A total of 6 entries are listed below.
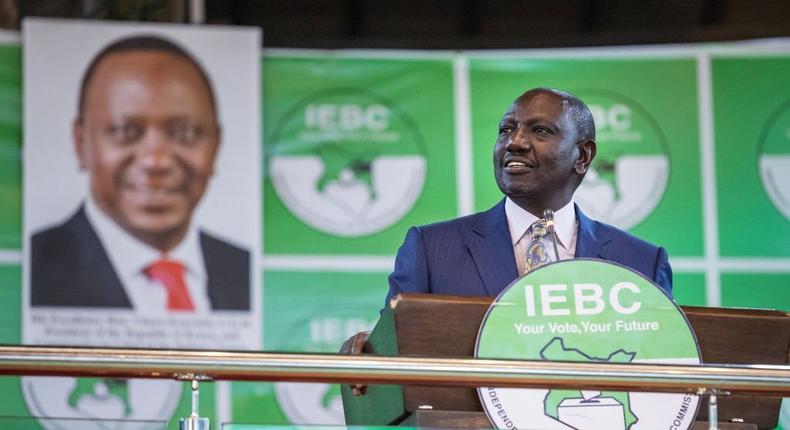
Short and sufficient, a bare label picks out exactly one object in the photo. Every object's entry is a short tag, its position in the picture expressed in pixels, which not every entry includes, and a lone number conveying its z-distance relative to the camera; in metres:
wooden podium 4.96
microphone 6.25
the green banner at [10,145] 11.55
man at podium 6.28
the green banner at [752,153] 12.12
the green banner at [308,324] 11.64
